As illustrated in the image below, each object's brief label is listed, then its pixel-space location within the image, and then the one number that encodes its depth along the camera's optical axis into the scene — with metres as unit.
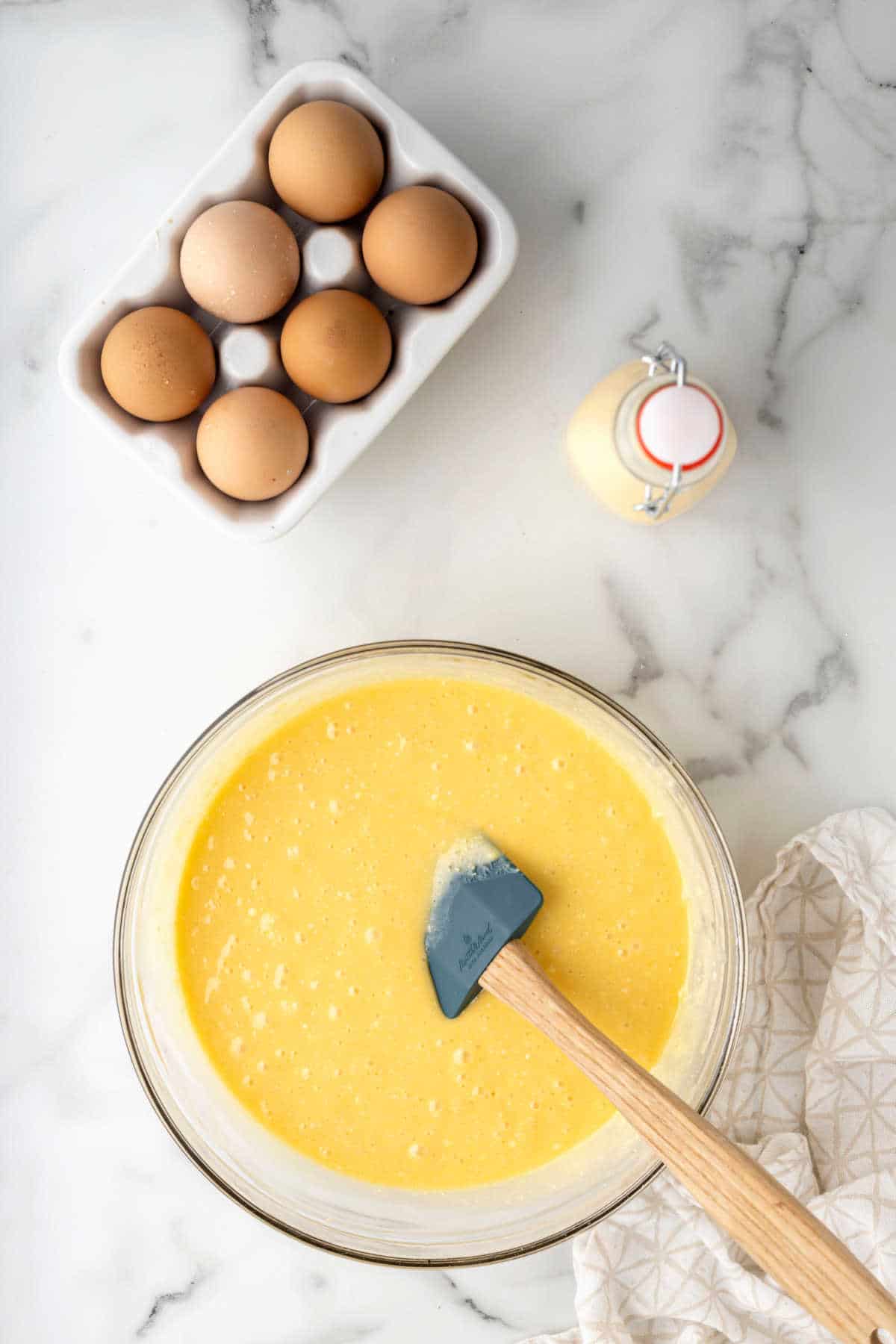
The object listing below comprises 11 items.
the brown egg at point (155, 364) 1.16
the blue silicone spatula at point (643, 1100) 0.97
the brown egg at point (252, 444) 1.16
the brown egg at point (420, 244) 1.15
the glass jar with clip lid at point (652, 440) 1.09
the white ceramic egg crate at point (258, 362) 1.20
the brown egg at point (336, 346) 1.16
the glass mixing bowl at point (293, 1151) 1.24
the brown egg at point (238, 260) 1.17
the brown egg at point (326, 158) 1.16
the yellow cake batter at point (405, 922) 1.24
